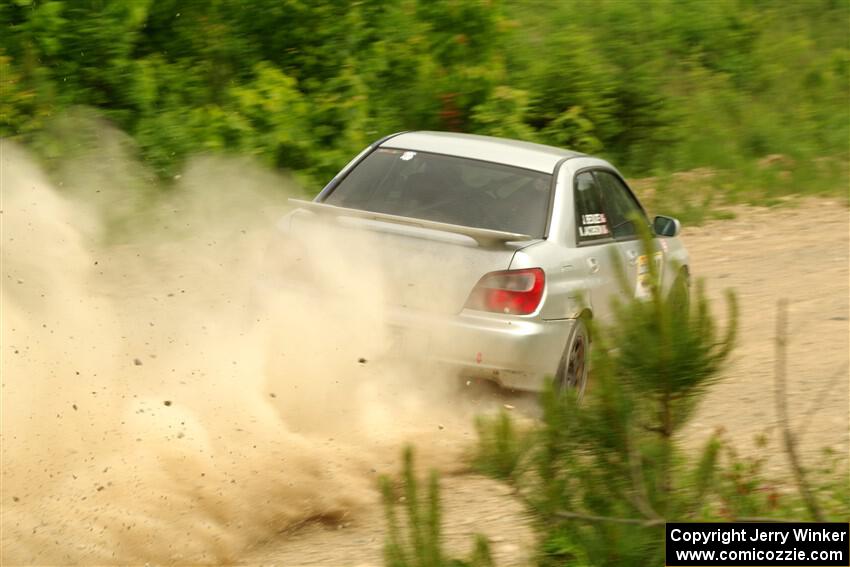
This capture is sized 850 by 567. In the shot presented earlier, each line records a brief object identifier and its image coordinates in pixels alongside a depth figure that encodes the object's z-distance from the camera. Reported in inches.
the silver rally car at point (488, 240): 464.4
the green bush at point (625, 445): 253.4
